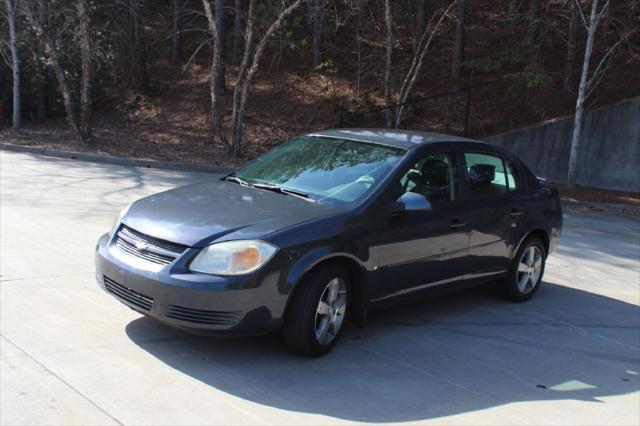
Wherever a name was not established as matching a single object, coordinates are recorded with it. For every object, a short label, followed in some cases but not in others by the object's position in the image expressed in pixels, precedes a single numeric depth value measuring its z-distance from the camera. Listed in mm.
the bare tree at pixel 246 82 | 16188
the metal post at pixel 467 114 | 18766
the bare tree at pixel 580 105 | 15617
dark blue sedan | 4527
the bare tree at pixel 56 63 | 17688
